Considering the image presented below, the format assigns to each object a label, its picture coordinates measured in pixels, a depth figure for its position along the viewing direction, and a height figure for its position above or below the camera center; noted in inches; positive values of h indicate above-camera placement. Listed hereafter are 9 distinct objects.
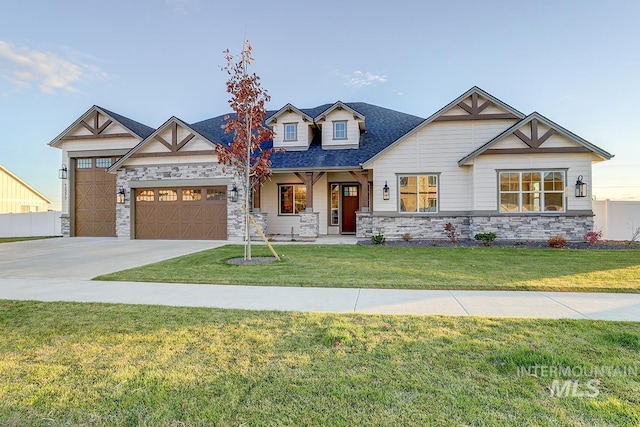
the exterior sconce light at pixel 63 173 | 705.6 +89.9
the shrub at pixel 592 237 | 452.8 -37.2
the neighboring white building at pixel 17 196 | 1030.4 +60.5
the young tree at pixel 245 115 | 358.6 +113.7
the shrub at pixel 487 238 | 478.0 -39.3
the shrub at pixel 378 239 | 515.1 -43.6
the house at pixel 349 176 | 486.0 +65.6
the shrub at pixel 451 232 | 507.4 -32.1
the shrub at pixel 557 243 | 444.8 -43.8
